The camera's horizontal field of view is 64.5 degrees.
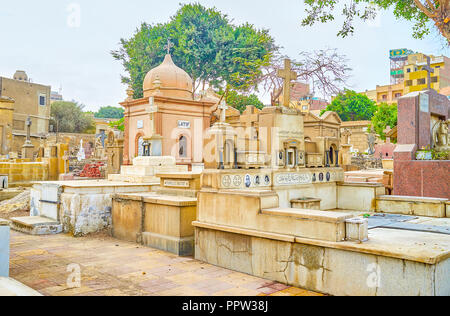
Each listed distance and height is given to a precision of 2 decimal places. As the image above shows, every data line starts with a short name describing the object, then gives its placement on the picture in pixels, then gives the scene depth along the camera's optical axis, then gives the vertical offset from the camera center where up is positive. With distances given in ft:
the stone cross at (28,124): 84.63 +9.06
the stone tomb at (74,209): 26.86 -3.60
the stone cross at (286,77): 27.68 +6.74
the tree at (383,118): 120.49 +15.52
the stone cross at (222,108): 29.43 +4.76
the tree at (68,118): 171.12 +21.74
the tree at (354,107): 166.40 +26.21
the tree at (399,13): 37.58 +18.42
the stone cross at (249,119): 41.64 +5.30
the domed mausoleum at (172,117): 62.08 +8.23
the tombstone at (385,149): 123.54 +4.85
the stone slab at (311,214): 14.54 -2.22
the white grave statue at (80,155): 95.71 +2.04
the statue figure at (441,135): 37.42 +2.96
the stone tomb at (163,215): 21.63 -3.46
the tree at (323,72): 52.65 +13.69
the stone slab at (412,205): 23.11 -2.88
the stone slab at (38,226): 27.20 -4.92
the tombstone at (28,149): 84.33 +3.13
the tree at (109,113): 270.67 +37.72
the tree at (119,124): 115.24 +13.27
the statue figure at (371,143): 115.85 +6.47
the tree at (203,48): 94.48 +30.87
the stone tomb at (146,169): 32.55 -0.62
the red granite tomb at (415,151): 31.30 +1.14
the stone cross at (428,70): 40.70 +10.88
